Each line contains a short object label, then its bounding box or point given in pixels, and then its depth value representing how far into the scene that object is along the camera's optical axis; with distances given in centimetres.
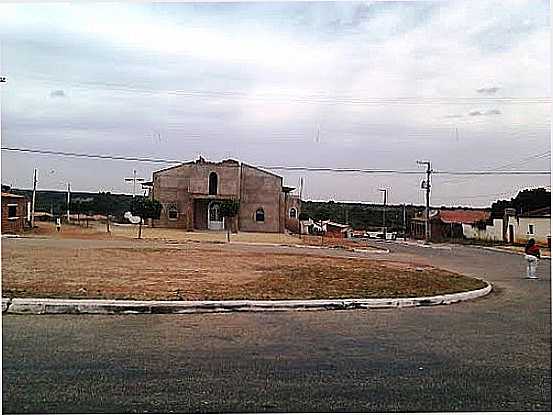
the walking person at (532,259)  1329
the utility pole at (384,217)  5344
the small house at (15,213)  2353
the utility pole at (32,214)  2866
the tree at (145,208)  3284
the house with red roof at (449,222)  3922
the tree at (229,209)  3531
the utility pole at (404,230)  4488
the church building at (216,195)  3688
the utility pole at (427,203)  3458
